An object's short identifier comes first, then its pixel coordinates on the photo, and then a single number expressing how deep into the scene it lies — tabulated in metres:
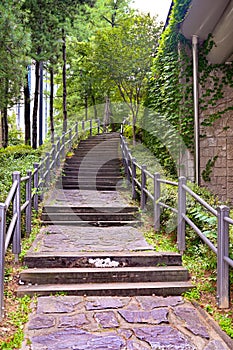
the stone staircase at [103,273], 3.44
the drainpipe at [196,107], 7.29
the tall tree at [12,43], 6.75
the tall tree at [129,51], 10.72
